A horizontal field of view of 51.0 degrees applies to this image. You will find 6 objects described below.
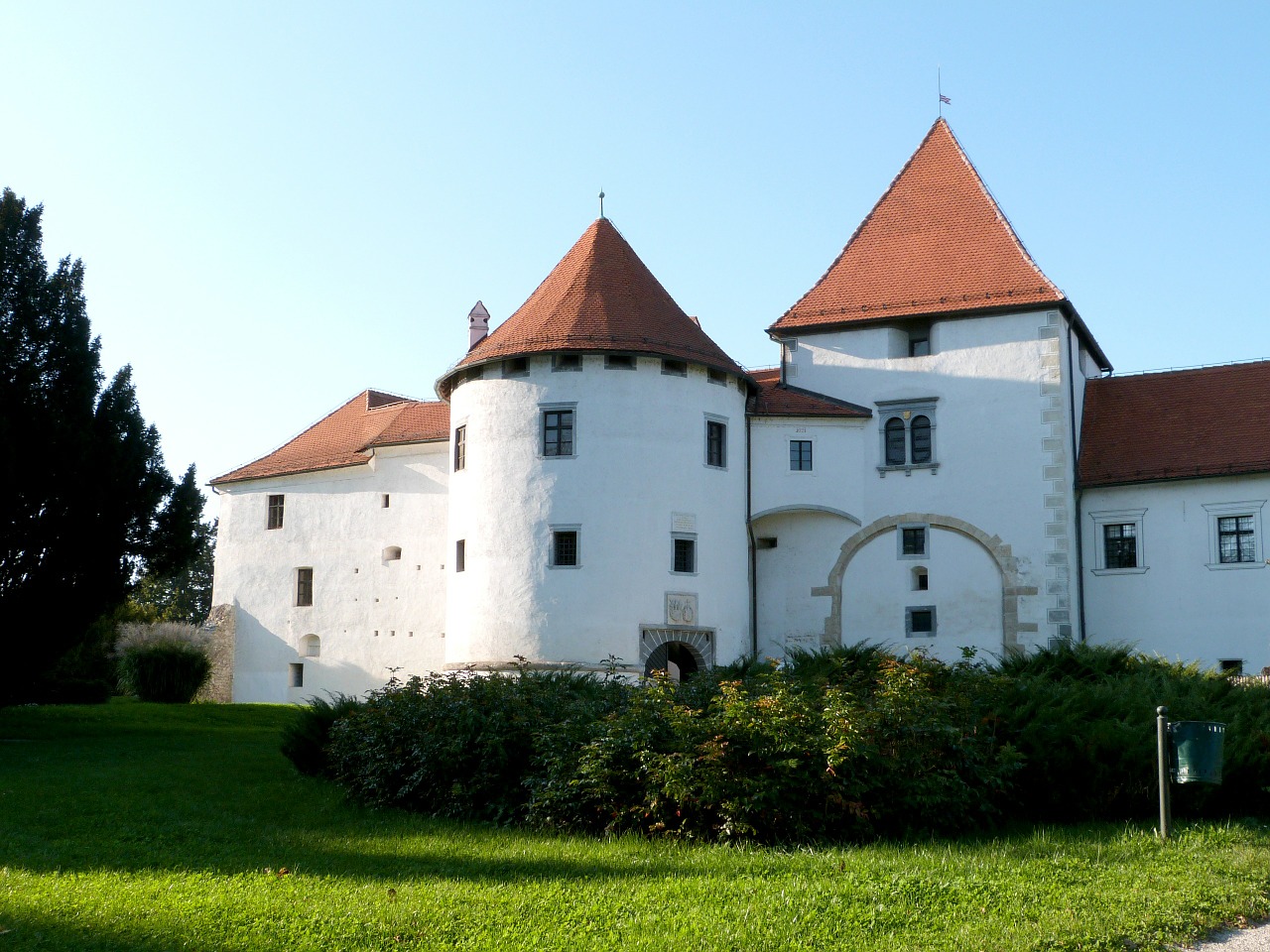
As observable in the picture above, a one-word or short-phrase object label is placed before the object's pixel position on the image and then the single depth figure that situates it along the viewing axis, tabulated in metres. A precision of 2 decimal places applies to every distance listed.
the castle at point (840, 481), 27.00
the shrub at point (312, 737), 16.41
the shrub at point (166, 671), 34.53
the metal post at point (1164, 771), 10.59
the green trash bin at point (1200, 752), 10.52
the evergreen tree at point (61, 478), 22.62
